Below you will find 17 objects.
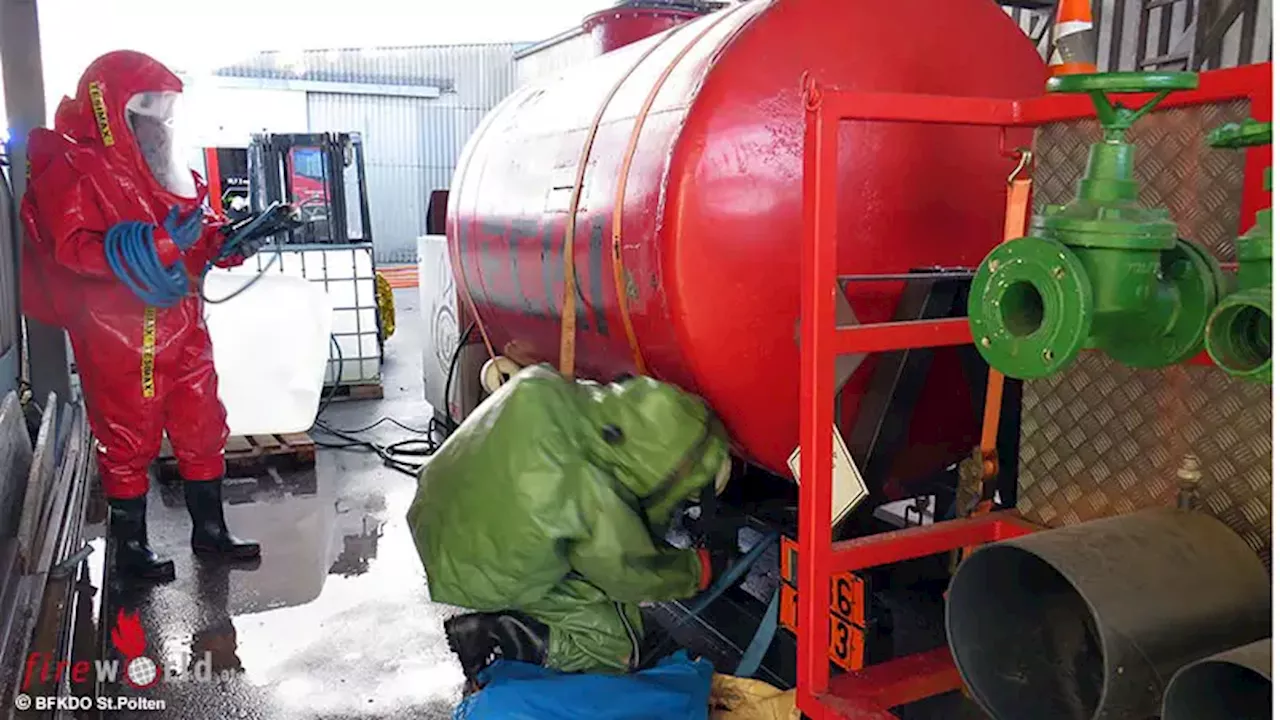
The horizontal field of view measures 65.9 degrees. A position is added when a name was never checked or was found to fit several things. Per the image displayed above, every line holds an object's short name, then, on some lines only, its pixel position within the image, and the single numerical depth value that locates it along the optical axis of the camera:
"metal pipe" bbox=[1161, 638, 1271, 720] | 1.28
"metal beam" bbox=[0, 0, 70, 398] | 4.73
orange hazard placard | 1.95
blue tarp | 2.54
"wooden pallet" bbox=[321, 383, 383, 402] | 7.68
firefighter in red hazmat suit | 3.71
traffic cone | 1.83
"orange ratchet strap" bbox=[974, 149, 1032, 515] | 2.10
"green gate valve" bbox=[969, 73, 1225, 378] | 1.30
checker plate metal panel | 1.83
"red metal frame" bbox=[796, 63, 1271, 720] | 1.83
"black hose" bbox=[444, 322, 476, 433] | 4.87
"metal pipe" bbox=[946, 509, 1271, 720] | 1.48
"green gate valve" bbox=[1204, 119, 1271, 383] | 1.16
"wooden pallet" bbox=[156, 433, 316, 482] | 5.56
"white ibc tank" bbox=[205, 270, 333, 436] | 5.93
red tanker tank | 2.45
